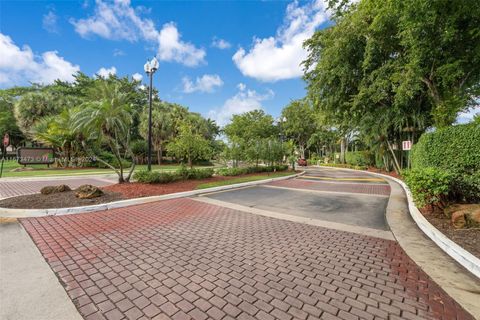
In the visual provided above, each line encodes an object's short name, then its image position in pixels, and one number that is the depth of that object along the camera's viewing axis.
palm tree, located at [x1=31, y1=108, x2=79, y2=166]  17.59
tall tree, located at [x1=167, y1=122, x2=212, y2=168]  11.66
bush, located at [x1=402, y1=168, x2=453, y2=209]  4.87
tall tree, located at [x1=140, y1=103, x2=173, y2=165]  25.89
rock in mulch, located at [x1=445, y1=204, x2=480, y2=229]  4.23
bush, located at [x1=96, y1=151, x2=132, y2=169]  23.01
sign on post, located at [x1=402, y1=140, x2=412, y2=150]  13.54
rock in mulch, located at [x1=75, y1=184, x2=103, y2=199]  6.58
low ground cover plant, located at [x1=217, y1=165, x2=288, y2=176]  14.52
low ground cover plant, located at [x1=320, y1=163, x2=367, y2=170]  23.65
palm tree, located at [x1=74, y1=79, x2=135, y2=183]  8.27
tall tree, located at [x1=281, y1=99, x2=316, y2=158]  37.81
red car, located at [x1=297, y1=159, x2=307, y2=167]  31.68
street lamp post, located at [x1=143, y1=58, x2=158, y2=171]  9.97
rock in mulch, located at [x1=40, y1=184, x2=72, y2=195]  7.02
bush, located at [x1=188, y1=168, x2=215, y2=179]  11.61
